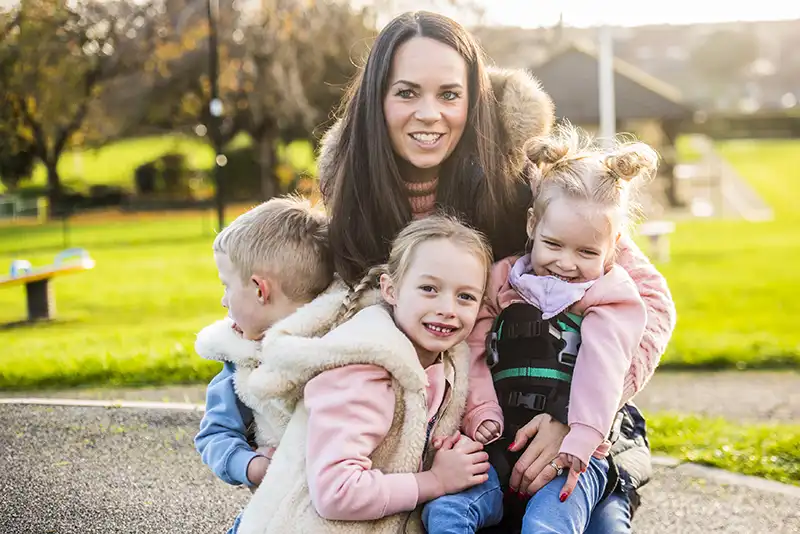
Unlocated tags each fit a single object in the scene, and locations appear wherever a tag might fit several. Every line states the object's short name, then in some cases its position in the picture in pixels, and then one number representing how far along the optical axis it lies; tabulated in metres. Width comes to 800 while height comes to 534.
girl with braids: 2.54
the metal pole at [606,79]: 20.42
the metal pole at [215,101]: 16.84
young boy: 2.90
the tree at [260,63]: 25.09
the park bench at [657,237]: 17.41
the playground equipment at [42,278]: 10.98
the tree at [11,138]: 16.19
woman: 3.04
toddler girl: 2.64
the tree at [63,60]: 16.72
